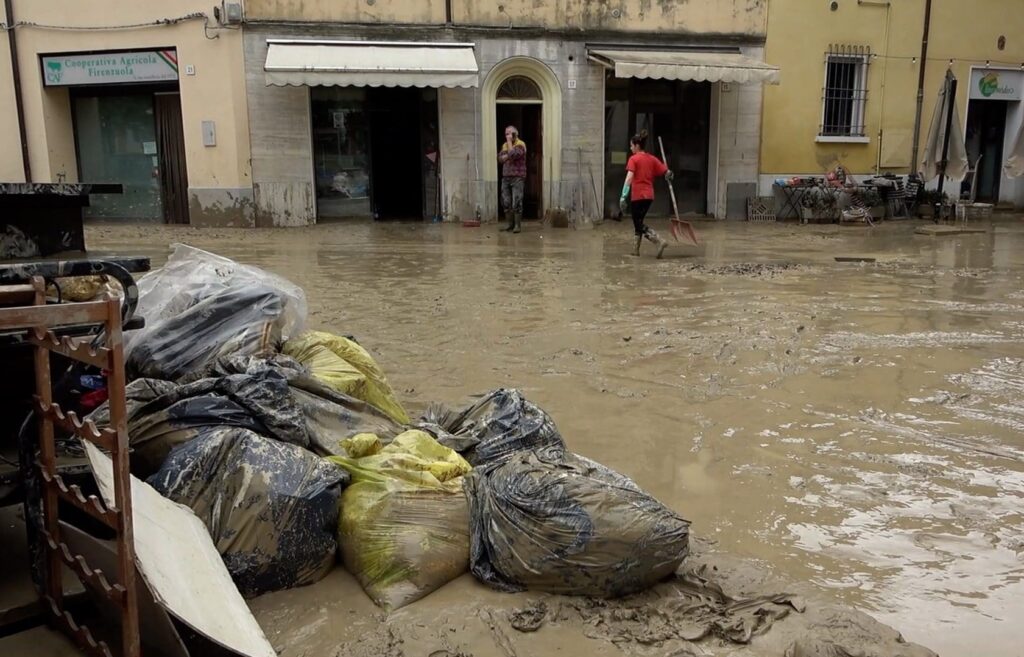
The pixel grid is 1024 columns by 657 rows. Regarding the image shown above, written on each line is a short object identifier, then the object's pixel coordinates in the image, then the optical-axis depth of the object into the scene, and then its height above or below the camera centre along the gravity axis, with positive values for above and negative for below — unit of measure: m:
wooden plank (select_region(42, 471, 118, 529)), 1.83 -0.74
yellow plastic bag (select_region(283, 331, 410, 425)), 3.59 -0.86
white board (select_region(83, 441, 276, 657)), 1.96 -1.00
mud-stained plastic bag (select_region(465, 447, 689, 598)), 2.58 -1.13
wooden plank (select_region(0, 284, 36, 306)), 1.83 -0.27
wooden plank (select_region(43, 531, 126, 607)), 1.85 -0.92
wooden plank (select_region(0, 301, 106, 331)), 1.71 -0.29
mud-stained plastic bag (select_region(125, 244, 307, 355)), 3.85 -0.54
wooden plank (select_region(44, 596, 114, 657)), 2.02 -1.13
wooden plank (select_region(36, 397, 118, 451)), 1.75 -0.55
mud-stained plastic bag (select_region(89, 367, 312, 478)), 2.85 -0.83
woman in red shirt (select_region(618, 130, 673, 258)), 10.96 -0.22
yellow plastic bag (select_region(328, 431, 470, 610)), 2.65 -1.14
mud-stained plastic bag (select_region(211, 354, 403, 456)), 3.12 -0.92
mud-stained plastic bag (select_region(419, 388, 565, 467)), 3.22 -1.01
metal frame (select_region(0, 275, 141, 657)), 1.74 -0.56
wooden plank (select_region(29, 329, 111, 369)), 1.74 -0.37
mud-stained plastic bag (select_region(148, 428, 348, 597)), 2.62 -1.04
